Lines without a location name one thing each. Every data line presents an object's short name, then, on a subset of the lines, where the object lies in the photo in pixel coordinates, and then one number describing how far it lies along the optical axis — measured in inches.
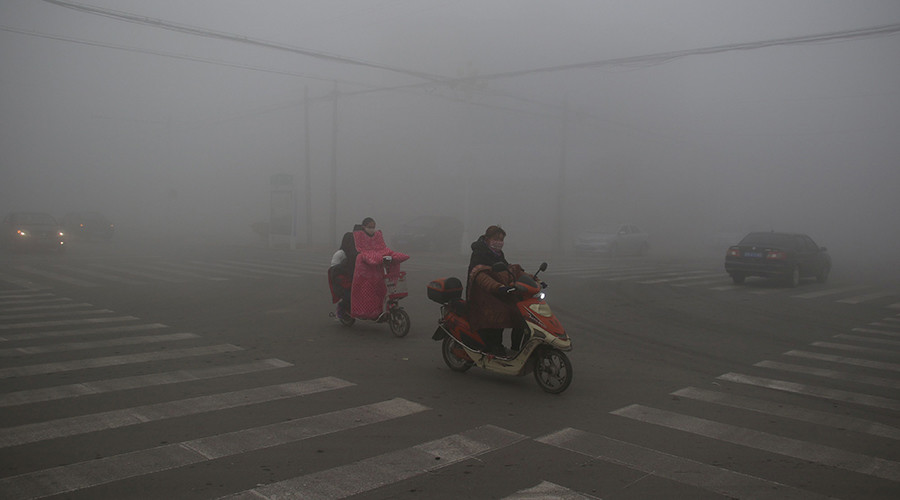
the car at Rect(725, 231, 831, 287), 637.9
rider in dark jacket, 247.1
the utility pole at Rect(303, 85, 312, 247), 1221.1
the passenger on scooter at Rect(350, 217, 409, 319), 365.4
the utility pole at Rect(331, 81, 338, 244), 1156.5
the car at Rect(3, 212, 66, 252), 884.0
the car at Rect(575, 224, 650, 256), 1068.5
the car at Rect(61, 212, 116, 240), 1280.8
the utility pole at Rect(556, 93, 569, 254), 1153.0
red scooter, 237.5
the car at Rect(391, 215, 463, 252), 1074.7
